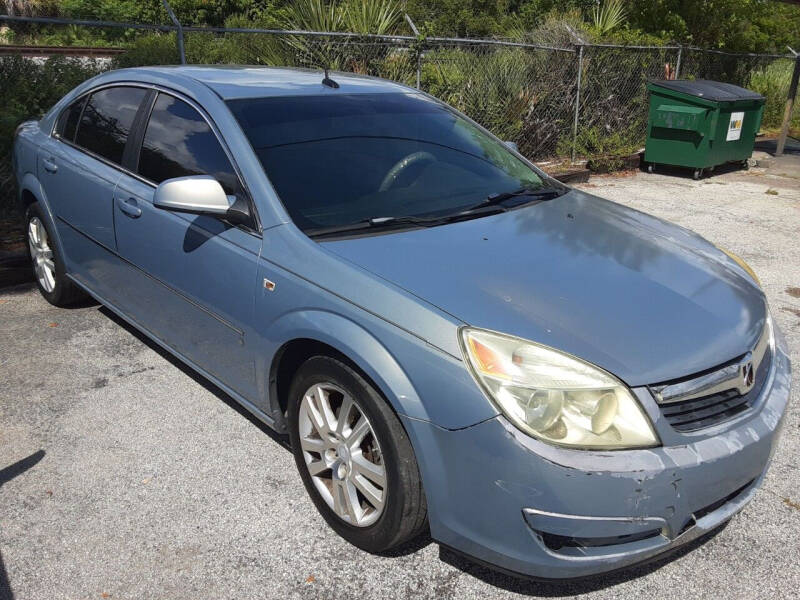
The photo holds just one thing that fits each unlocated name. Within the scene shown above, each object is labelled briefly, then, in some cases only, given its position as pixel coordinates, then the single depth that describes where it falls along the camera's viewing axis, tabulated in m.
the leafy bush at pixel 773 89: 17.25
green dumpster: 10.64
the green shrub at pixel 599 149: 11.27
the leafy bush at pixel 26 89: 6.98
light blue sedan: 2.24
